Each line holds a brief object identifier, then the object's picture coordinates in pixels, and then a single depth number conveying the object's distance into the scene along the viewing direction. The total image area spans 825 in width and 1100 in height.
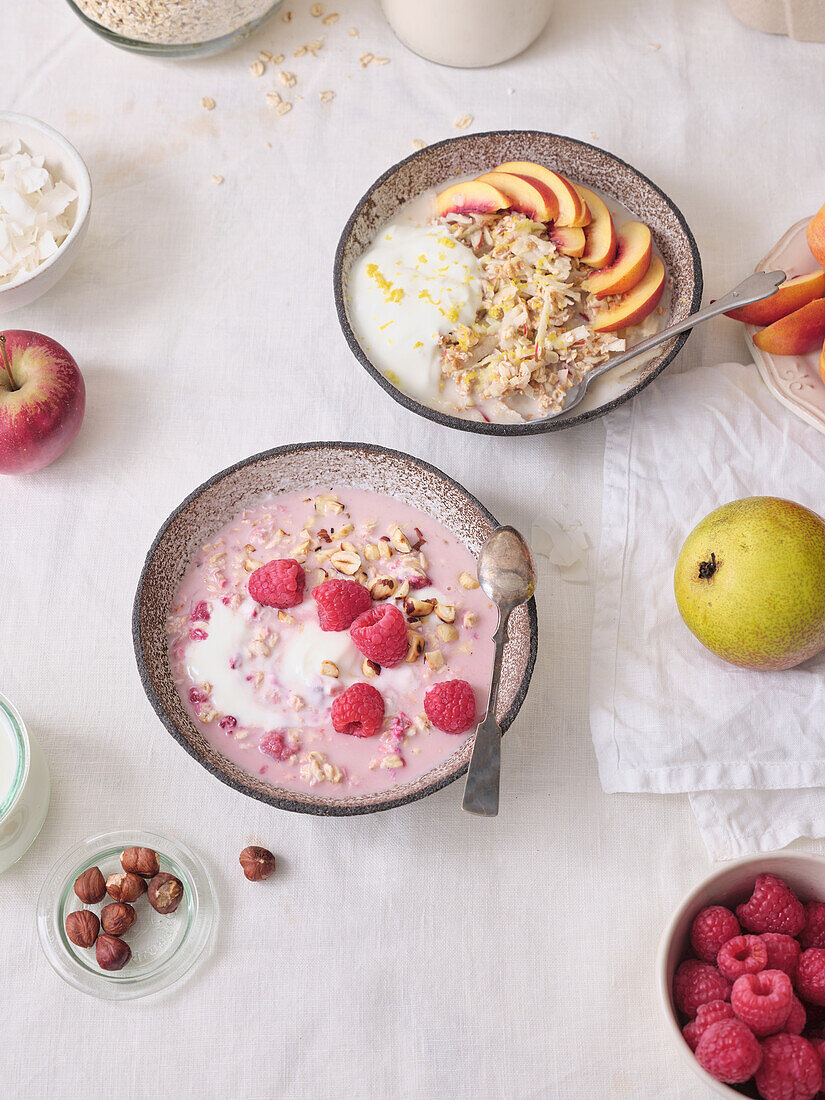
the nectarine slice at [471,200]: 1.18
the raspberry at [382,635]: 1.01
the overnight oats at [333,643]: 1.01
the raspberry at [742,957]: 0.89
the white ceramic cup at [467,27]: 1.26
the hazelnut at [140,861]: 0.99
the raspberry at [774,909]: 0.92
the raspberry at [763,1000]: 0.85
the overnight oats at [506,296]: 1.14
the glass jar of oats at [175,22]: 1.23
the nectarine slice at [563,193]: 1.17
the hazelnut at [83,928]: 0.96
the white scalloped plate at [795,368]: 1.17
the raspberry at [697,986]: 0.90
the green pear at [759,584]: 0.99
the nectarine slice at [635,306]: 1.16
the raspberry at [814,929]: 0.93
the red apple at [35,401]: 1.08
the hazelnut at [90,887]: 0.98
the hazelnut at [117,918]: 0.97
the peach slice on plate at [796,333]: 1.14
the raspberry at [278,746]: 1.01
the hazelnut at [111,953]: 0.95
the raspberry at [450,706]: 0.99
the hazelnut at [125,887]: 0.98
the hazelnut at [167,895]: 0.98
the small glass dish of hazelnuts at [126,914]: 0.97
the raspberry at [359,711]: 1.00
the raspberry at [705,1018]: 0.87
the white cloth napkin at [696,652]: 1.05
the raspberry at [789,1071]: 0.85
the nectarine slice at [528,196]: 1.16
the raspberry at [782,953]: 0.90
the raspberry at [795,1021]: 0.87
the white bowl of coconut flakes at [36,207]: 1.17
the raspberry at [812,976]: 0.89
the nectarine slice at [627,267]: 1.16
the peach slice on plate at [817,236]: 1.16
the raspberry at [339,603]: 1.03
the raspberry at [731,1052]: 0.83
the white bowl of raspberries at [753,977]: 0.85
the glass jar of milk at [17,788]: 0.94
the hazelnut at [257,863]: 0.99
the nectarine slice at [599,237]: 1.17
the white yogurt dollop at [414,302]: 1.14
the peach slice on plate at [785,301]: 1.16
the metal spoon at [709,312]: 1.11
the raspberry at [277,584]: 1.04
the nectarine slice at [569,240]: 1.17
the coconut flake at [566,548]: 1.13
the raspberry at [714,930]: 0.92
